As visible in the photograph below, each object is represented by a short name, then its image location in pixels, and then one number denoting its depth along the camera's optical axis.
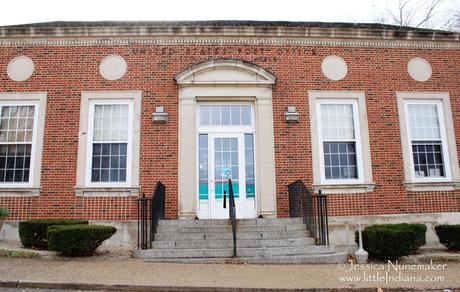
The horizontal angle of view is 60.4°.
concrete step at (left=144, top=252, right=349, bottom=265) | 7.50
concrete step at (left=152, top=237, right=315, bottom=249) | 8.06
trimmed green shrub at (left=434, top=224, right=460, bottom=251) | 8.96
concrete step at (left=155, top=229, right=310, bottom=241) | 8.36
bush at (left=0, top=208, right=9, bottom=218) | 8.76
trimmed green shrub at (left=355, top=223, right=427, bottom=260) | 7.75
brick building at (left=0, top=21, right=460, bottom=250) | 10.02
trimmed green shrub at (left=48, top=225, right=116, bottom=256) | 7.59
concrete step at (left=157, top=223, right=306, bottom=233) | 8.66
